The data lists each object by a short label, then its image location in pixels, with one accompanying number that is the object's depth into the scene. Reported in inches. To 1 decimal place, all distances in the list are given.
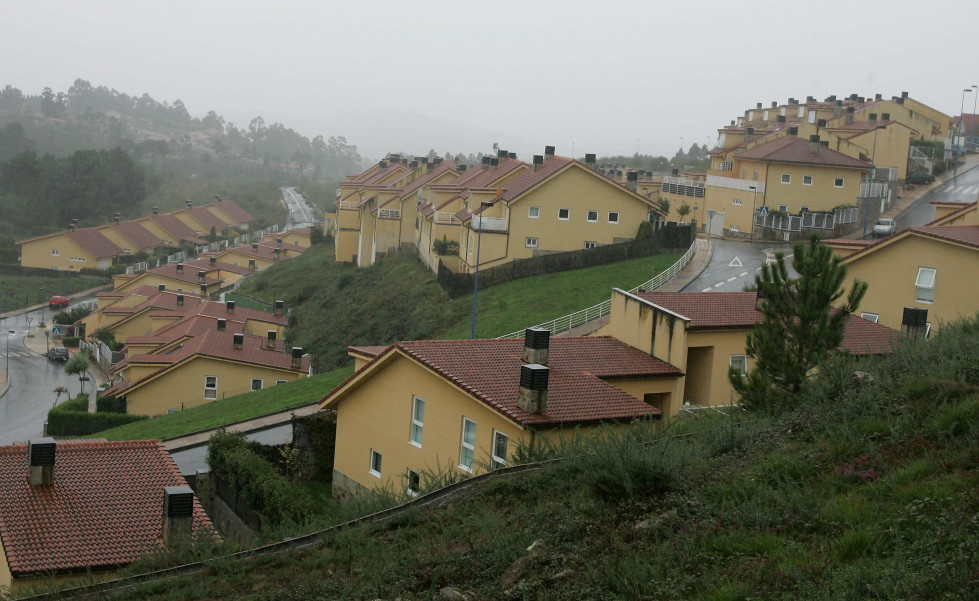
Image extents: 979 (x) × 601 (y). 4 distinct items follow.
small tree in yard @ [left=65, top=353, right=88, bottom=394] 2087.8
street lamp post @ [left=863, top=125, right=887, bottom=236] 2146.5
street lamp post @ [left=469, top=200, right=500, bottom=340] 1446.9
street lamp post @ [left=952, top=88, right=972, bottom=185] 2717.0
